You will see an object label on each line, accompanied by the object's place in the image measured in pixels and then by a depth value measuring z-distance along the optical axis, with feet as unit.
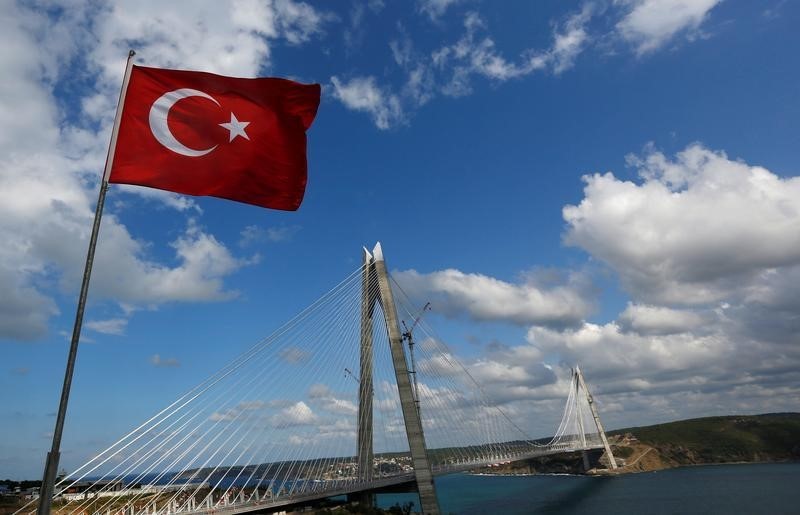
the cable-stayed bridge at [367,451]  119.80
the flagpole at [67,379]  22.76
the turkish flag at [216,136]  29.96
